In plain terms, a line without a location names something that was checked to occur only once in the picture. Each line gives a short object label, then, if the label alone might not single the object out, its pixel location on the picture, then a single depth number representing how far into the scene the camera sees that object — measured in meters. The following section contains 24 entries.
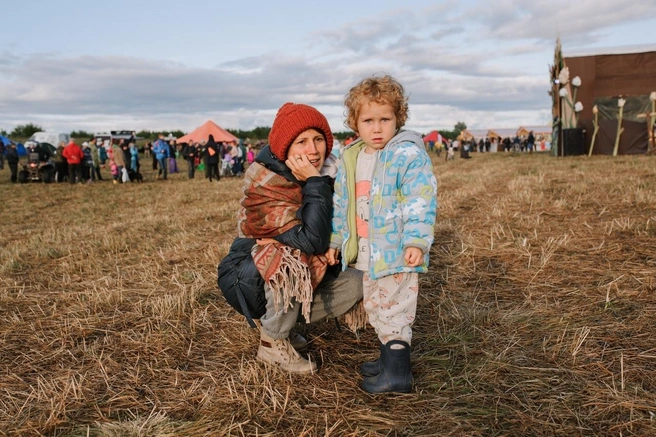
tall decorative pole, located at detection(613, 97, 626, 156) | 22.33
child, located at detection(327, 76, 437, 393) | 2.60
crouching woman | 2.76
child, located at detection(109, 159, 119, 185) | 20.27
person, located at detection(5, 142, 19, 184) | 20.97
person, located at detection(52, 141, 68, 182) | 20.80
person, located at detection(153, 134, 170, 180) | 21.49
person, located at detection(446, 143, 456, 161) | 38.06
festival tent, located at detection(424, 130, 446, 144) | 60.69
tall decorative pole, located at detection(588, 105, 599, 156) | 22.55
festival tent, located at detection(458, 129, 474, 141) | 66.22
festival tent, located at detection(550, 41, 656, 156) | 22.67
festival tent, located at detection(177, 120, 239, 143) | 37.47
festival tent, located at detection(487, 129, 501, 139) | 69.50
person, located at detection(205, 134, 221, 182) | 19.16
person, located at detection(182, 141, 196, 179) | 22.44
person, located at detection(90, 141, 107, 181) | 20.87
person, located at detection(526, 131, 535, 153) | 45.58
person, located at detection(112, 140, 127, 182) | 19.47
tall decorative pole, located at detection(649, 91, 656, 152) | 21.93
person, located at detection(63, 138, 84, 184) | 19.69
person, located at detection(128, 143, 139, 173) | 20.67
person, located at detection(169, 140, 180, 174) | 25.98
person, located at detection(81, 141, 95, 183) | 21.12
